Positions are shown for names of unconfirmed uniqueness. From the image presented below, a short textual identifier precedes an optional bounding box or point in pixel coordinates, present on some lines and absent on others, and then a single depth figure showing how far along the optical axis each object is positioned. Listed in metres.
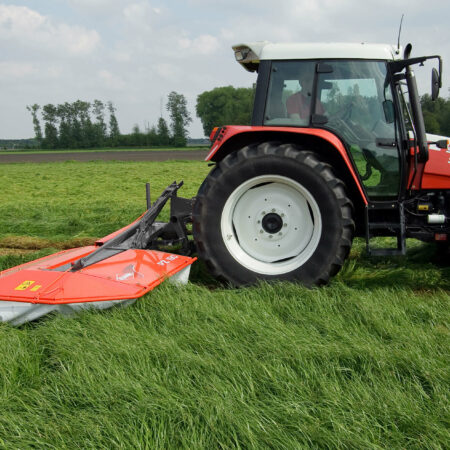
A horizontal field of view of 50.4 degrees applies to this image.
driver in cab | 3.68
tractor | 3.56
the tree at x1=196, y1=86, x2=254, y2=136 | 55.03
